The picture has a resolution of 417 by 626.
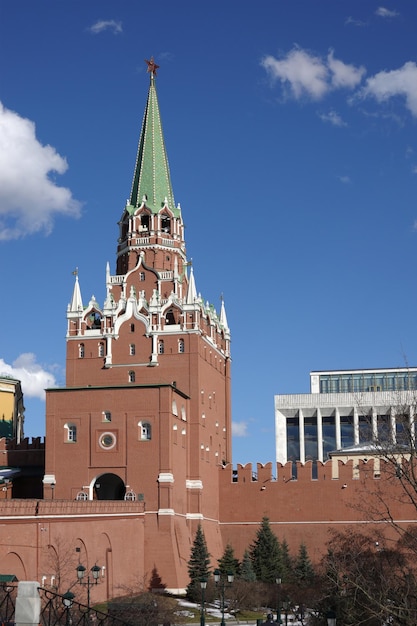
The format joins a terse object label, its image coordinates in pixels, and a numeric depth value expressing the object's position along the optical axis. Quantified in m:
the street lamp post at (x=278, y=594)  51.61
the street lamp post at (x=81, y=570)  40.22
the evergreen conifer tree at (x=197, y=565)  62.38
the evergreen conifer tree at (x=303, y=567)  66.59
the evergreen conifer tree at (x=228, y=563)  68.84
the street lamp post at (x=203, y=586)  42.69
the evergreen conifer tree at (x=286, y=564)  68.00
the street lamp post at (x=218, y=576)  44.14
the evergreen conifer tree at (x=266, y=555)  69.06
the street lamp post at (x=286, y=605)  54.29
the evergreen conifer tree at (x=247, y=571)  66.50
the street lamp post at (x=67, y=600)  29.67
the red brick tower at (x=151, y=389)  67.25
